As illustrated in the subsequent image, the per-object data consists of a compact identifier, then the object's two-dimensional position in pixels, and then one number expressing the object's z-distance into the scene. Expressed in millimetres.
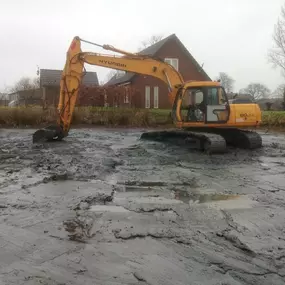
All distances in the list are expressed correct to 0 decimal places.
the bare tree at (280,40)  39031
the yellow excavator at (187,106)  13336
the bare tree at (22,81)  56506
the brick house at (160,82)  37312
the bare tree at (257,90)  95250
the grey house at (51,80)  40119
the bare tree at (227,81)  91412
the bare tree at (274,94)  80000
